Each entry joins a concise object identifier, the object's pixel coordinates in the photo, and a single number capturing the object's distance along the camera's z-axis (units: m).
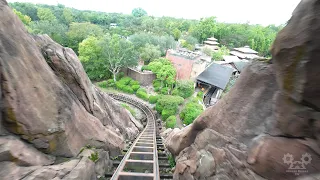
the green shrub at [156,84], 33.53
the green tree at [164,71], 31.28
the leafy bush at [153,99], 28.33
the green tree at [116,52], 31.69
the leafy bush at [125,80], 33.95
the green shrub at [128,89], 32.10
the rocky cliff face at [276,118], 3.28
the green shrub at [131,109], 23.91
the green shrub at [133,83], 33.81
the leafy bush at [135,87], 32.50
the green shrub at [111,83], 33.59
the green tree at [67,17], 77.27
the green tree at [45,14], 69.06
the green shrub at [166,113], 24.45
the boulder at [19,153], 4.57
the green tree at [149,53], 39.31
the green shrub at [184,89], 30.20
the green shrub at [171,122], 22.00
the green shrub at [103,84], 33.64
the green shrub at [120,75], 36.93
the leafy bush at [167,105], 24.62
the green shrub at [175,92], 30.36
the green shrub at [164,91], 31.17
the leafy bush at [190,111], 23.32
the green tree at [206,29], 70.75
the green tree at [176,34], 72.00
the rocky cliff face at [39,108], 4.79
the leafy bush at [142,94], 30.03
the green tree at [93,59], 32.00
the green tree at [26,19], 50.86
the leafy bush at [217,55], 49.50
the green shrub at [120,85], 32.84
